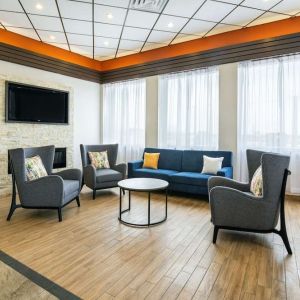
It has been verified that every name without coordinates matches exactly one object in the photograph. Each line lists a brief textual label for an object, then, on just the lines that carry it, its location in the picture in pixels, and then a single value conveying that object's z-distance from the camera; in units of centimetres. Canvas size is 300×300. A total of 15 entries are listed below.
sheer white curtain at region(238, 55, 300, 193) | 403
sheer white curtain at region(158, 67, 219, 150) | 479
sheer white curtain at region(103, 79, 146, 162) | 580
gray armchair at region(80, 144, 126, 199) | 417
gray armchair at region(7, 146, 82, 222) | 308
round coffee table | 297
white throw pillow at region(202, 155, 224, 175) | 422
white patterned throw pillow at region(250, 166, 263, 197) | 249
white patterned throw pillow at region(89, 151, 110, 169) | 462
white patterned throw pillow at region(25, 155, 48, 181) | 325
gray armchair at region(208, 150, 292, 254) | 228
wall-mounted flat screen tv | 447
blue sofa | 410
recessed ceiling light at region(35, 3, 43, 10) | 352
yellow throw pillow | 493
